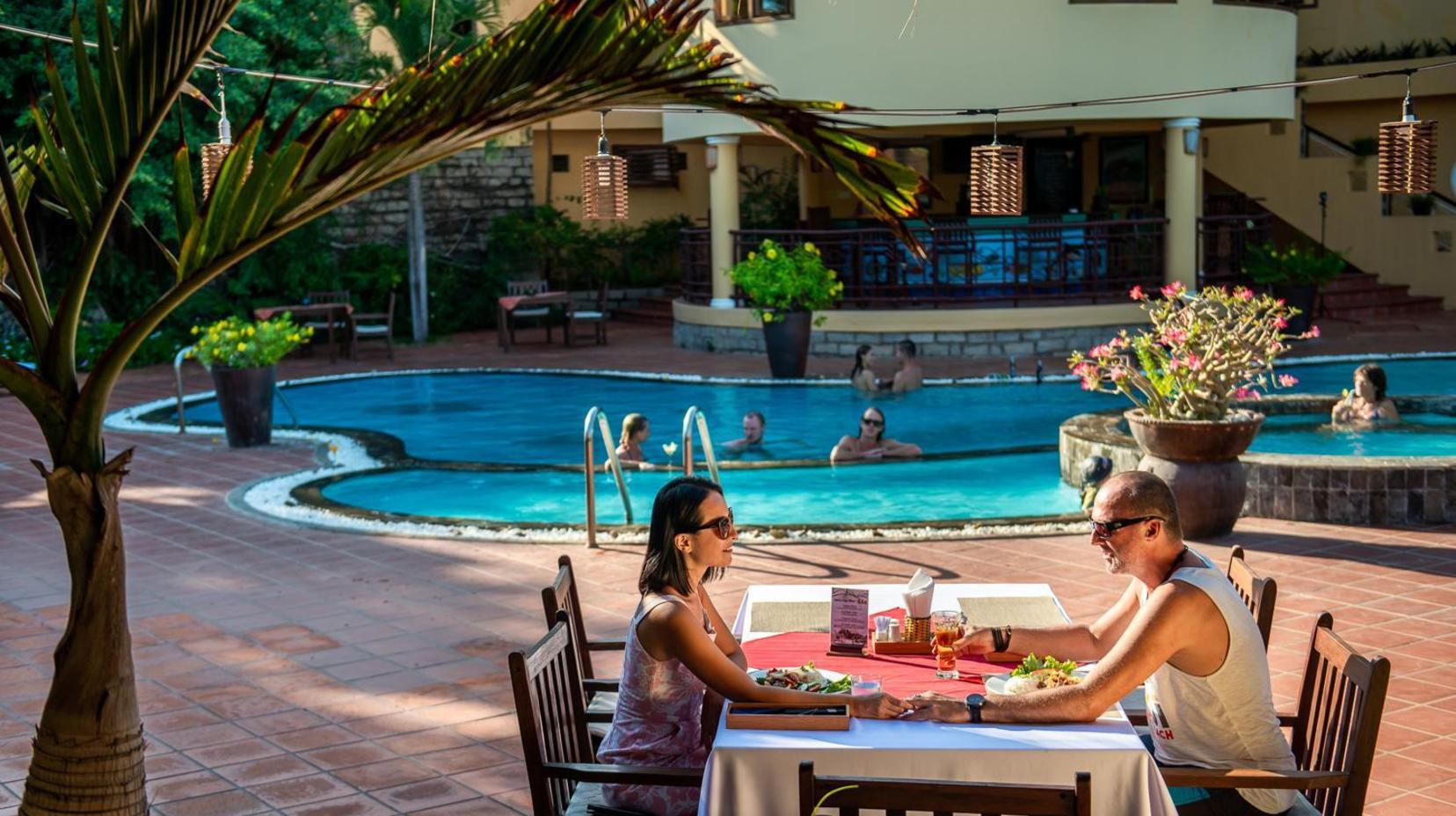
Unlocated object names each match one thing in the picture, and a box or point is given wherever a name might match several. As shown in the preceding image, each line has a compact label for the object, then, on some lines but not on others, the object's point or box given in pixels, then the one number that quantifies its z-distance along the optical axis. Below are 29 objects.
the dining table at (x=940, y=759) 3.56
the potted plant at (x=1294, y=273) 20.27
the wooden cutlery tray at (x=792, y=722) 3.76
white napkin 4.56
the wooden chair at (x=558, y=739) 3.86
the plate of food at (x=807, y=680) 4.04
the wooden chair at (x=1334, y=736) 3.65
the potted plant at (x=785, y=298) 18.00
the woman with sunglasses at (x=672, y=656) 4.04
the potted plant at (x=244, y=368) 13.55
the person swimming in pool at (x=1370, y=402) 12.69
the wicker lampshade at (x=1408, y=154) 11.58
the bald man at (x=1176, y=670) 3.80
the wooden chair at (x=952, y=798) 2.94
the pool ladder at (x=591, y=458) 9.12
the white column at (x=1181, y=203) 20.31
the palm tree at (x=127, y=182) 3.63
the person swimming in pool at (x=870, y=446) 13.22
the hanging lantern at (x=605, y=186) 13.55
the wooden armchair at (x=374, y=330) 20.98
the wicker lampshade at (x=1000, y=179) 12.87
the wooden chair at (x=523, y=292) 22.41
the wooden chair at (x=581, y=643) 4.65
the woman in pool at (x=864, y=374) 16.56
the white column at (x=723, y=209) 21.41
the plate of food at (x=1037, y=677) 4.01
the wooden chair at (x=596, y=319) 22.12
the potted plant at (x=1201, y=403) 8.74
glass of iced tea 4.33
